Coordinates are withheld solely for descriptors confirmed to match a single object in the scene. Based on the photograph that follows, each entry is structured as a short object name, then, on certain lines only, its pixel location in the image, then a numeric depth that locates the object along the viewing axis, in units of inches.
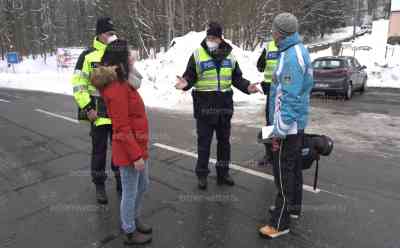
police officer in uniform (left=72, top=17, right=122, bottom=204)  156.6
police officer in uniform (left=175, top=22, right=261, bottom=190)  173.8
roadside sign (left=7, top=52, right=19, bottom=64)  1194.6
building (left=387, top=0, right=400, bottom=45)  1382.9
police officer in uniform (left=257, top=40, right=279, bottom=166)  211.6
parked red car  506.7
